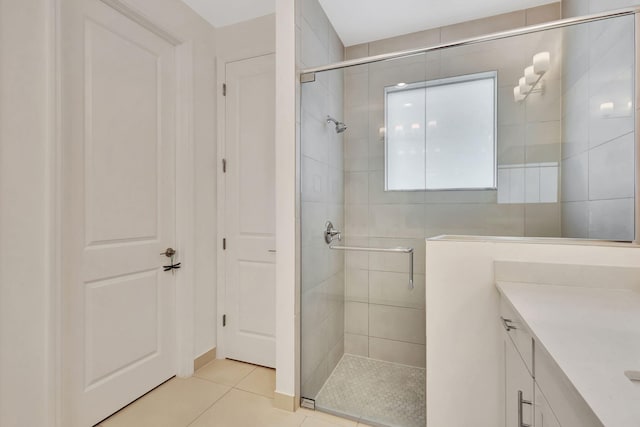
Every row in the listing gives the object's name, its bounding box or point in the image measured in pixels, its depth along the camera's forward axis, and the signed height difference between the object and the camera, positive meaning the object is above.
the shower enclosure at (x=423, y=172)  1.41 +0.25
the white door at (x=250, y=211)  2.17 +0.02
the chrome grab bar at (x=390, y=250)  1.95 -0.26
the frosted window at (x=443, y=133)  1.78 +0.52
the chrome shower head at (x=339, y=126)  2.02 +0.63
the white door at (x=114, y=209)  1.46 +0.03
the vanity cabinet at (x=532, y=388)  0.60 -0.47
